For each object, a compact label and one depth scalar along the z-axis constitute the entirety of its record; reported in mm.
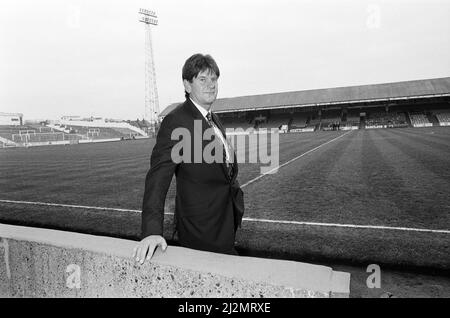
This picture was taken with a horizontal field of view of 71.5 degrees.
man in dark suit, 1885
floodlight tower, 50256
